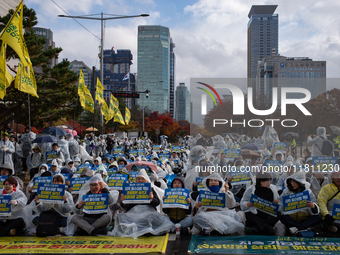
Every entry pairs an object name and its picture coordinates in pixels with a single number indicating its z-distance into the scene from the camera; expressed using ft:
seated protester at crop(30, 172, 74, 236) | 19.33
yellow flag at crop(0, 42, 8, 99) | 27.50
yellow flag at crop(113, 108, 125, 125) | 66.74
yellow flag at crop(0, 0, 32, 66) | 27.53
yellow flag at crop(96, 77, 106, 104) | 52.72
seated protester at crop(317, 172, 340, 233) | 18.76
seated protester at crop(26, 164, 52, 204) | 22.79
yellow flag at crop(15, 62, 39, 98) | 30.40
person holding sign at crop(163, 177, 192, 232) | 19.21
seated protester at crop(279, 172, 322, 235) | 18.45
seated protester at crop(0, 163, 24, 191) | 23.49
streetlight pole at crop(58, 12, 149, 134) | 51.11
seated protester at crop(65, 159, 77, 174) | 30.26
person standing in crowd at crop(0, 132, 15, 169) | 35.23
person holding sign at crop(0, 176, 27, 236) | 18.81
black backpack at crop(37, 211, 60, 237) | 18.49
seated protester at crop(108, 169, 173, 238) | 18.40
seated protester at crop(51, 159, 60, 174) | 26.30
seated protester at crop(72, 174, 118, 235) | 18.52
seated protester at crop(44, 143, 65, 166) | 31.81
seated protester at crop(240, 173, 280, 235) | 18.72
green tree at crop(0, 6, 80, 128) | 47.29
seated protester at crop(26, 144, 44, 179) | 35.70
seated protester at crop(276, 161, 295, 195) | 24.28
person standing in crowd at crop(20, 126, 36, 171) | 40.41
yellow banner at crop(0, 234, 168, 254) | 16.02
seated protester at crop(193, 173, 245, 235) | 18.56
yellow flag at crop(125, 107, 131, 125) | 82.79
